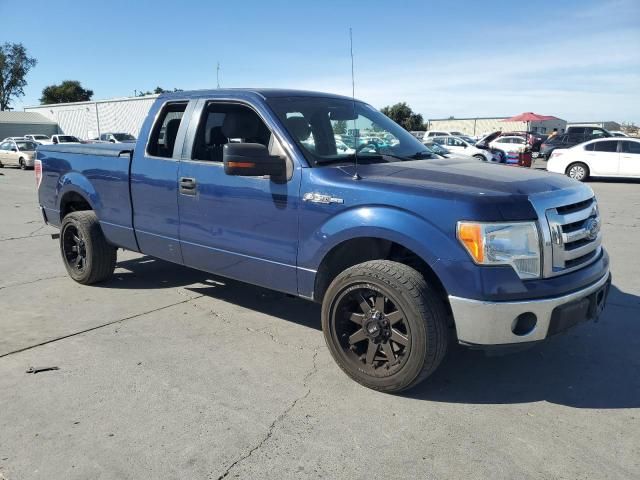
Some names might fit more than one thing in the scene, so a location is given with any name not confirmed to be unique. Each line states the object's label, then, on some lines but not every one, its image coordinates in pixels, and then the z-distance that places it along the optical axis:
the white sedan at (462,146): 23.91
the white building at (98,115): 43.53
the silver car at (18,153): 27.23
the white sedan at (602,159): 17.67
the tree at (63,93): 83.81
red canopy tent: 36.16
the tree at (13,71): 81.19
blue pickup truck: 3.02
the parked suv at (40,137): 39.23
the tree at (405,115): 57.33
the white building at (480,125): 72.62
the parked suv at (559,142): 26.78
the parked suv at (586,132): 27.12
